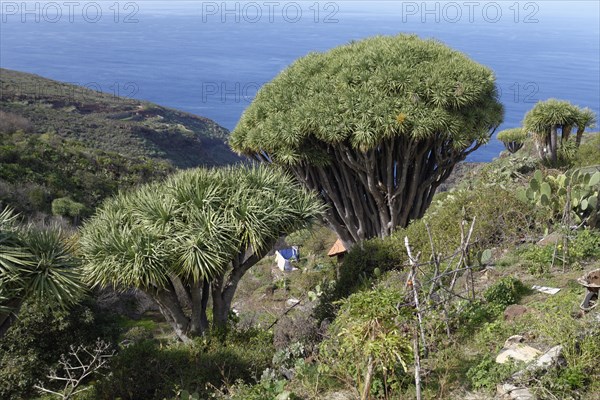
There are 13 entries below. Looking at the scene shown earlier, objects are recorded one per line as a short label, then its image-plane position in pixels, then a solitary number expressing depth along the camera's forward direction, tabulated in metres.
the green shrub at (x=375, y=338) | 4.27
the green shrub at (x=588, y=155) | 15.97
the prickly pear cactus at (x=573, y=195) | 8.34
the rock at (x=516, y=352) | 4.86
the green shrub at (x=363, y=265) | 9.48
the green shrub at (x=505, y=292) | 6.36
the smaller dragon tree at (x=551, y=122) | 15.05
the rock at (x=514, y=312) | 5.90
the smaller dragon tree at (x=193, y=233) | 7.92
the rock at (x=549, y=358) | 4.62
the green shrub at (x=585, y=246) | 7.40
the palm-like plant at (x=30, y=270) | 6.66
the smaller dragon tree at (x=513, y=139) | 22.34
